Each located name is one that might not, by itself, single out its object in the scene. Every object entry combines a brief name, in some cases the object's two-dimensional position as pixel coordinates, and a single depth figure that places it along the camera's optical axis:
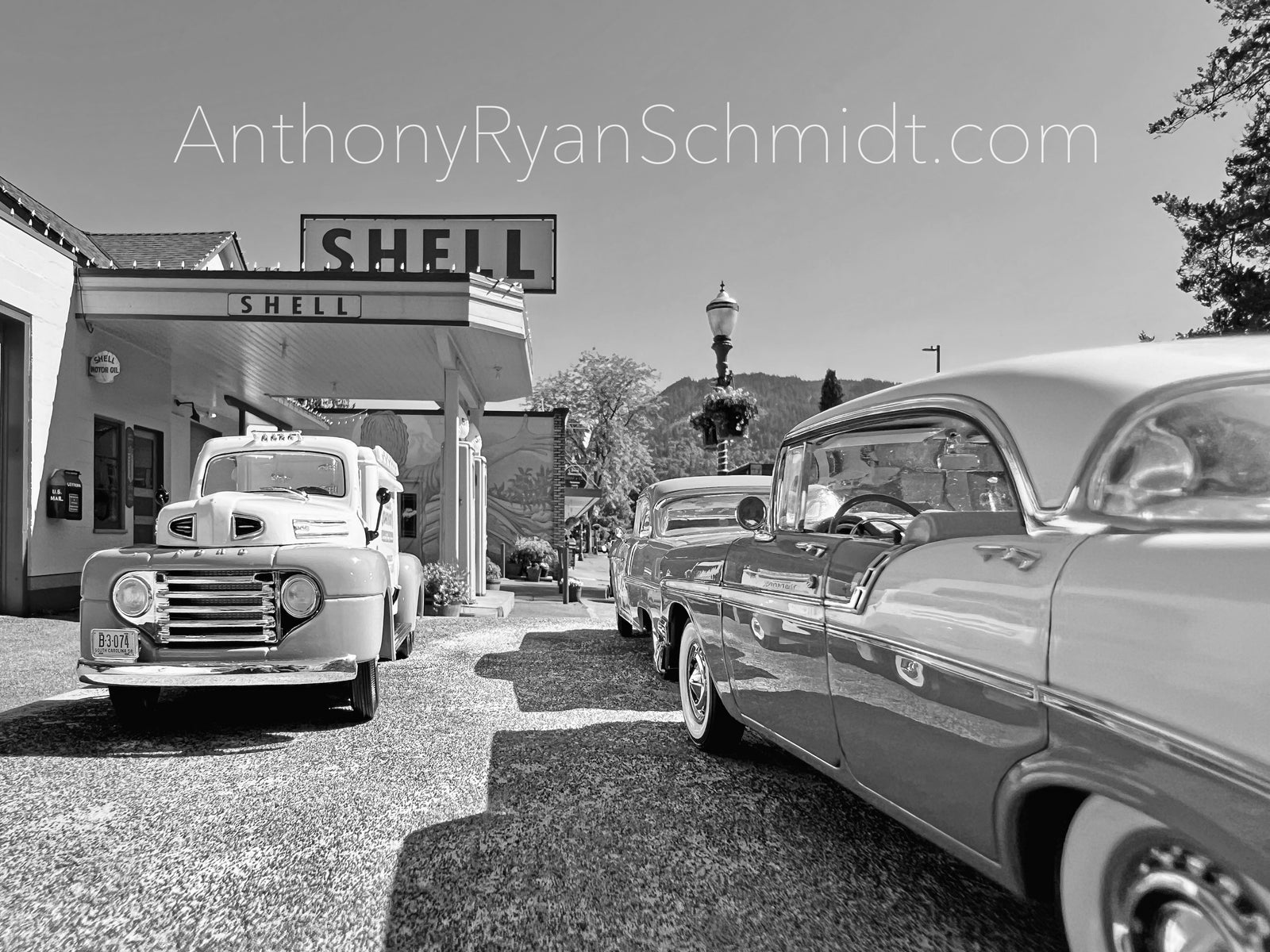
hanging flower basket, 10.09
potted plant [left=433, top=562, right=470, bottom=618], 10.65
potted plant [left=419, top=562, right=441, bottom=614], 10.65
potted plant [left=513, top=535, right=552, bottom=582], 22.19
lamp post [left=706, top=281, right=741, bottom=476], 9.44
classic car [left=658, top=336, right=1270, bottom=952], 1.40
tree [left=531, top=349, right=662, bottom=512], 50.66
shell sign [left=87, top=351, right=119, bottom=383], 10.06
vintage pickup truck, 4.41
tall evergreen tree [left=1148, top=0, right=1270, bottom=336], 12.04
